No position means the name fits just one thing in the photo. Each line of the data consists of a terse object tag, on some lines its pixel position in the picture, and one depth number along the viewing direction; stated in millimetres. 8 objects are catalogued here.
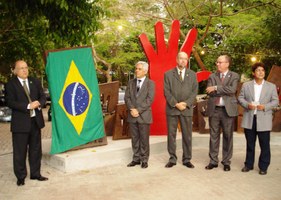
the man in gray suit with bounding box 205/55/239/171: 4529
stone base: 4704
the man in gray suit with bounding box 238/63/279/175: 4352
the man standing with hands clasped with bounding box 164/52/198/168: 4701
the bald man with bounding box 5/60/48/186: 4074
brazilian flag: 4765
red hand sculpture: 6222
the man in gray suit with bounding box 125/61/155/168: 4748
